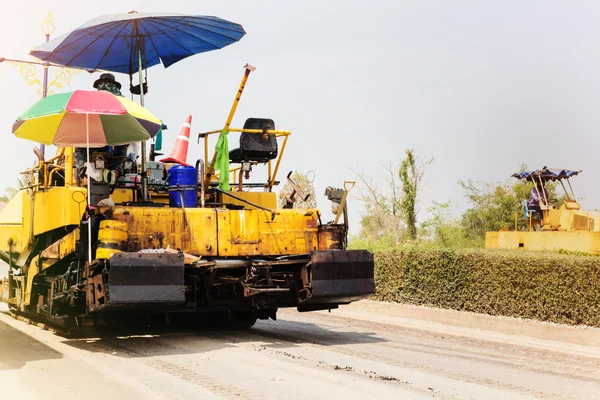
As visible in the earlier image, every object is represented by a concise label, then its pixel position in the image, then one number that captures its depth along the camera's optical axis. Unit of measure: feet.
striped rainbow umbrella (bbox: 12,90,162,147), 31.12
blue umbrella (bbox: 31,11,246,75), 36.70
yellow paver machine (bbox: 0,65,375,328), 30.25
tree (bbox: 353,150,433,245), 100.48
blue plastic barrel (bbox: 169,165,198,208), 34.68
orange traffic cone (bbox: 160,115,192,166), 41.01
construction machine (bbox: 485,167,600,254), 66.74
